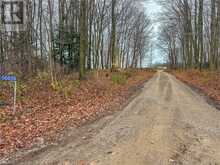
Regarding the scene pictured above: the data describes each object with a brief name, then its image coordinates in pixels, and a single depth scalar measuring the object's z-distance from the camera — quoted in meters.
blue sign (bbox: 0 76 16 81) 5.66
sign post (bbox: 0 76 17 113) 5.66
